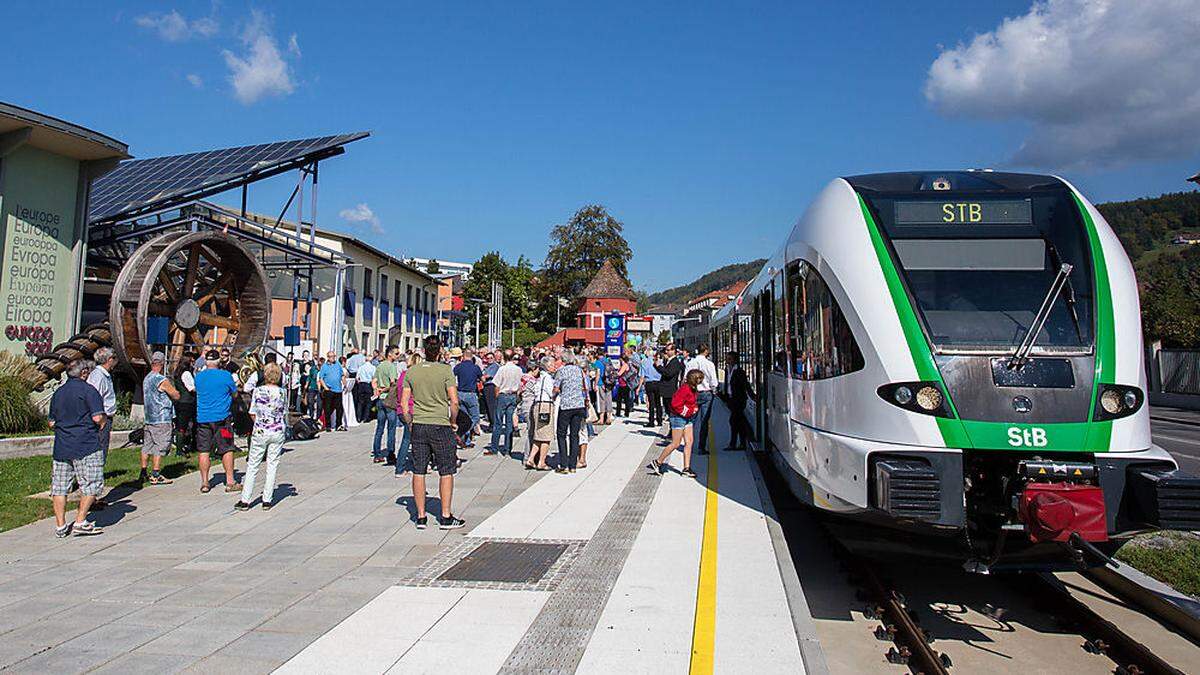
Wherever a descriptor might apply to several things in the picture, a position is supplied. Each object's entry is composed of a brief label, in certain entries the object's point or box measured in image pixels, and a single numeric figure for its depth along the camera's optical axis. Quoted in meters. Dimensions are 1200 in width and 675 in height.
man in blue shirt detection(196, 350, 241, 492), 10.05
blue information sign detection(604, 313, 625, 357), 22.67
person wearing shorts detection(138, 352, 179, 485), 10.09
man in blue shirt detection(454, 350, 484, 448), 13.70
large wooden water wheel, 16.77
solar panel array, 20.12
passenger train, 5.34
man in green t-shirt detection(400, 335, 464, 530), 8.08
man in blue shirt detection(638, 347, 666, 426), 17.75
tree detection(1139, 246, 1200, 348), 31.98
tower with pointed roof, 72.56
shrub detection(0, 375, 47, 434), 12.52
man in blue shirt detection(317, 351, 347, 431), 16.42
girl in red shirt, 11.02
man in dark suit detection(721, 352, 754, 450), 14.02
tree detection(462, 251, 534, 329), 67.88
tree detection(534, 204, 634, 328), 78.62
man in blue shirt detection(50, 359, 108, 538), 7.64
